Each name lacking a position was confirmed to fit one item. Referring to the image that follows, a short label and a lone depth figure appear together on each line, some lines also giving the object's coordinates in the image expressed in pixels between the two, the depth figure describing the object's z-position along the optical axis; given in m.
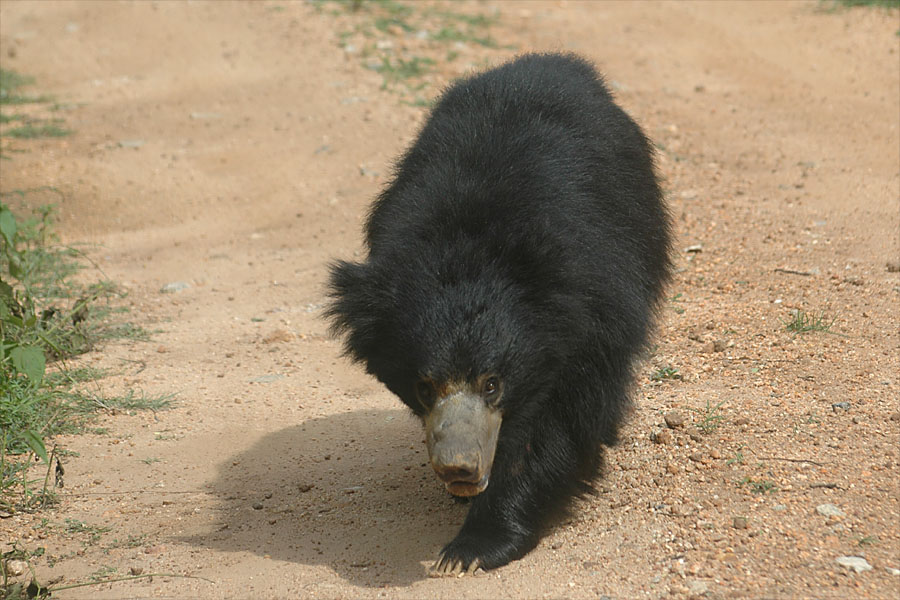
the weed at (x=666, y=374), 8.85
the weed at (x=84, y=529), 7.35
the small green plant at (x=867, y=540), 5.94
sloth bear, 6.01
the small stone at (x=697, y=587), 5.77
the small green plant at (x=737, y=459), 7.09
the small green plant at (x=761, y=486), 6.70
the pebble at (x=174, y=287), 12.66
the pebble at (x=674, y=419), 7.77
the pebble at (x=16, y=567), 6.79
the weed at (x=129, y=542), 7.15
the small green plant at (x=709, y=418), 7.59
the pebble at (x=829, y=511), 6.27
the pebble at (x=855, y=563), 5.71
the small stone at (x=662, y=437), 7.66
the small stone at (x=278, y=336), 10.99
